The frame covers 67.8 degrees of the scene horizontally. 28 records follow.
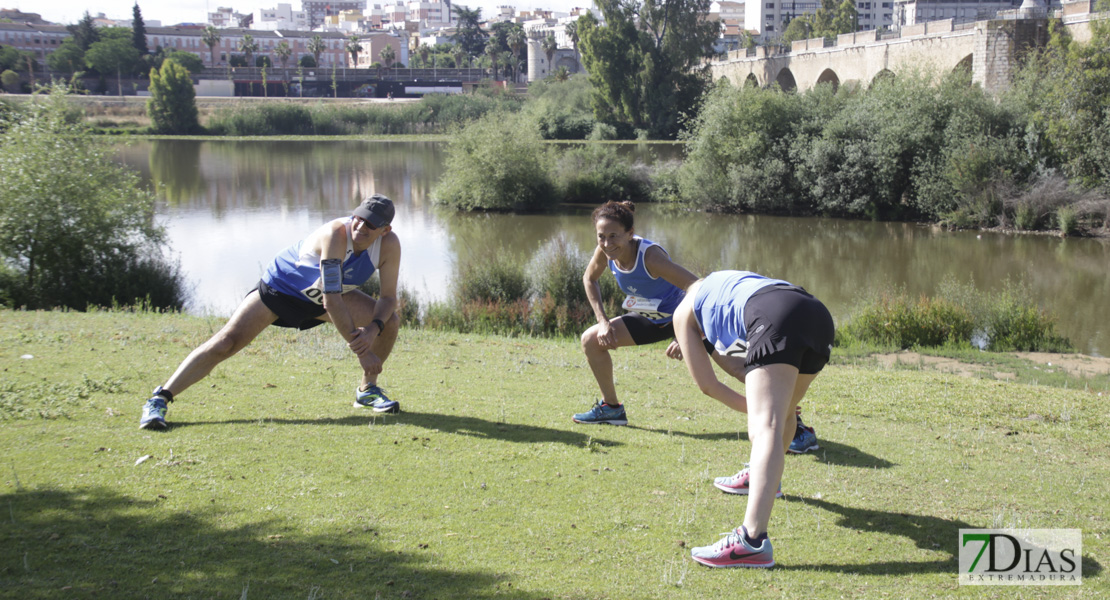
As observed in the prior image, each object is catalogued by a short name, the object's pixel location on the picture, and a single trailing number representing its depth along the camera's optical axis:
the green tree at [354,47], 157.15
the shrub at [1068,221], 32.38
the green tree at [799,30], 115.38
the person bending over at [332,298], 6.07
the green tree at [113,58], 119.56
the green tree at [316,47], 145.12
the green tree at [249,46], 145.39
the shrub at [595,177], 44.91
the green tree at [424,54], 178.68
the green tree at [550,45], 141.40
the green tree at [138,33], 128.12
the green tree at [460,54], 166.18
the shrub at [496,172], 41.47
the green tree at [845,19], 105.31
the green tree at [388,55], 157.00
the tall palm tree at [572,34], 145.27
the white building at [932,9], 130.62
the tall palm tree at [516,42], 148.62
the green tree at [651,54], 71.38
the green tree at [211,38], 149.38
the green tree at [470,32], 164.50
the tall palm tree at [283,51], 148.00
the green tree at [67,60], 120.88
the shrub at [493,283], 18.36
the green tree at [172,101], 86.88
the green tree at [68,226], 16.92
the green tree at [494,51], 141.25
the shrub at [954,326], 15.76
